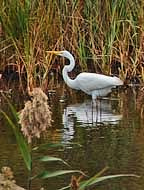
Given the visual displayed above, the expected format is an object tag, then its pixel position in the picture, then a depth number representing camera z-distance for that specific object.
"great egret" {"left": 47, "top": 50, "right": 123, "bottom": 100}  19.81
